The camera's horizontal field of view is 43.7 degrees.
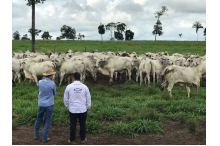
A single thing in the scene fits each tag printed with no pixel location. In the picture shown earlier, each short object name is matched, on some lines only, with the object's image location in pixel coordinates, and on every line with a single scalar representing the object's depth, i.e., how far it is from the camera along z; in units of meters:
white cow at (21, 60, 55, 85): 16.67
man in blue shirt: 7.88
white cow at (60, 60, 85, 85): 17.22
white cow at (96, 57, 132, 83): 18.67
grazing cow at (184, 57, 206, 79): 17.34
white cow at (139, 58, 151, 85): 17.55
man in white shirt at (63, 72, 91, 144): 7.58
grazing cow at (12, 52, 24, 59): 22.95
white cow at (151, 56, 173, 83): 17.85
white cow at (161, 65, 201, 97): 13.59
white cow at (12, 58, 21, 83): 17.80
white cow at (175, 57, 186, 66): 19.33
